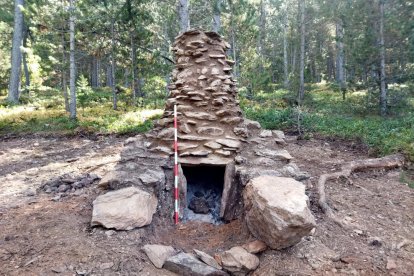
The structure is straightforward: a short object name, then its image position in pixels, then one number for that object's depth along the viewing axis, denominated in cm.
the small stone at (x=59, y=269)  331
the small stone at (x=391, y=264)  382
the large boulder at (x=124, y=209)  412
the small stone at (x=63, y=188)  553
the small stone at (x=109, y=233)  399
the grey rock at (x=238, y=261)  384
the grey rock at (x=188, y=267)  363
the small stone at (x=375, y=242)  430
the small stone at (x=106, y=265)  344
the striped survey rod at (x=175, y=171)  528
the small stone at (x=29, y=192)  552
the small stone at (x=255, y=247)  408
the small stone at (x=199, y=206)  586
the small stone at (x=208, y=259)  386
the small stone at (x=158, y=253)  370
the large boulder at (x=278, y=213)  381
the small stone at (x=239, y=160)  571
